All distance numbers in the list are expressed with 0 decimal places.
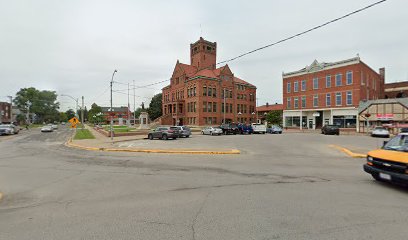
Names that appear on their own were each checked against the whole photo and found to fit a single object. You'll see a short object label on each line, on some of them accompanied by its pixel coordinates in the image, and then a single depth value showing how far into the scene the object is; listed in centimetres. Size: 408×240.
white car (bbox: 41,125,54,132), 4232
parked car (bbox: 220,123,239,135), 3497
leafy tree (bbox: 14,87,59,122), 9488
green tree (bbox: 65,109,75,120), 16220
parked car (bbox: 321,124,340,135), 3328
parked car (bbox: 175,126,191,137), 2690
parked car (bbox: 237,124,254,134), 3619
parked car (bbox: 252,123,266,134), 3725
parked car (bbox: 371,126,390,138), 2773
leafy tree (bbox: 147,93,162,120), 8375
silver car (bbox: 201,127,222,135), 3272
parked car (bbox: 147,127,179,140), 2447
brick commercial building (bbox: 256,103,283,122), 8122
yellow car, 582
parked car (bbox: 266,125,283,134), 3812
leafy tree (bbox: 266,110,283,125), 5992
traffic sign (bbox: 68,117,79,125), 2466
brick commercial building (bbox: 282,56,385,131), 4025
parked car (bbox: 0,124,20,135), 3306
